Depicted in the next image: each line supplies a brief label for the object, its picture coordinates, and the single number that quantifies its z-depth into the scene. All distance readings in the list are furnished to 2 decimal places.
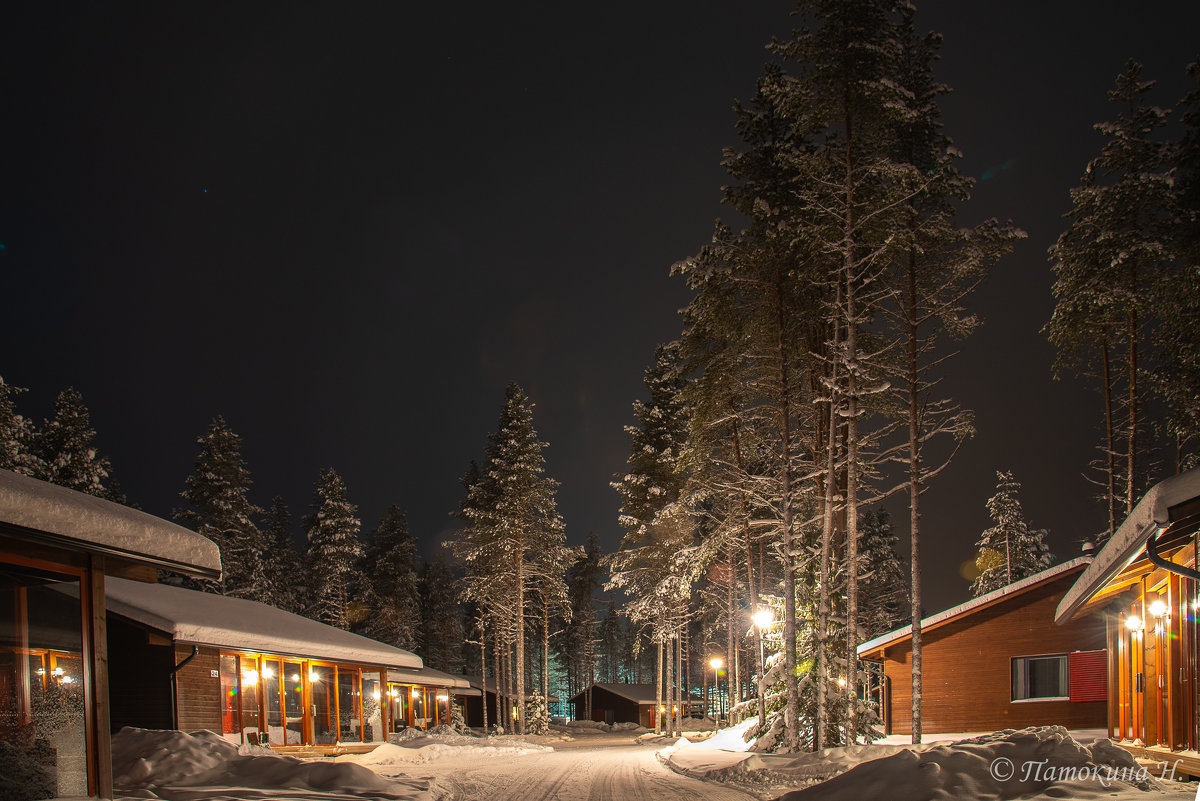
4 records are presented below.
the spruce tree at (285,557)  45.22
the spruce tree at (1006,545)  42.28
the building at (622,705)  61.16
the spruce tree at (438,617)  61.06
